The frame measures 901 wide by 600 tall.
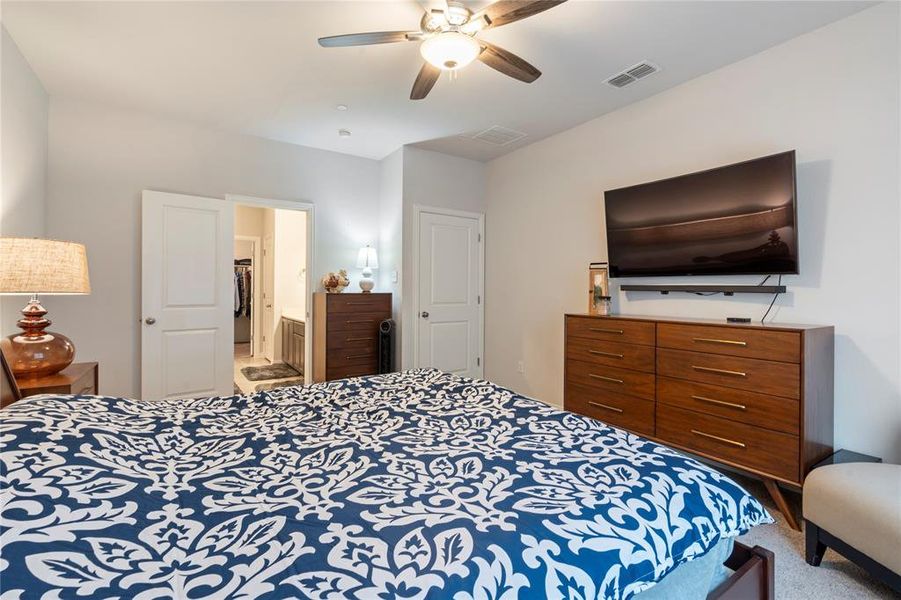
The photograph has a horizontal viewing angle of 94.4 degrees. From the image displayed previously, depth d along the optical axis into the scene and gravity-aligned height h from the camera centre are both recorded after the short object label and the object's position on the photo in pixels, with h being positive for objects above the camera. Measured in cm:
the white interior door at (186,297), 355 +0
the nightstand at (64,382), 202 -44
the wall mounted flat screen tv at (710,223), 240 +51
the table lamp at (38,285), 201 +6
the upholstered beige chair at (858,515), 153 -85
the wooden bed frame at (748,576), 117 -81
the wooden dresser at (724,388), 211 -52
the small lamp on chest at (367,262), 443 +39
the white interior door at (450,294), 447 +5
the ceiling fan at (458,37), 189 +128
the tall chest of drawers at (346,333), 410 -35
